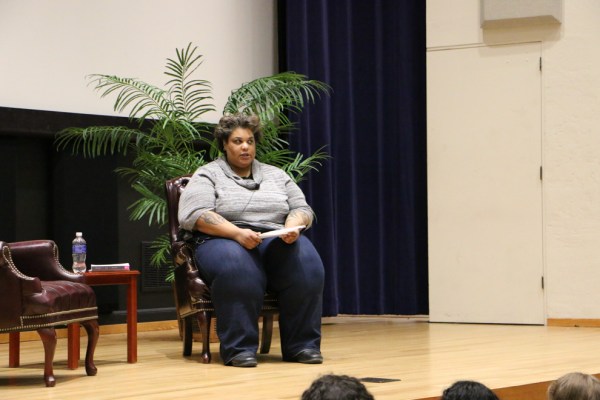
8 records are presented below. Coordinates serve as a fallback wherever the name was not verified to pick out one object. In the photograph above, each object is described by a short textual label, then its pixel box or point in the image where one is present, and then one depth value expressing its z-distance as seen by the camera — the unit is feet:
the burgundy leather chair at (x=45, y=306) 20.06
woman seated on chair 23.02
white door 34.78
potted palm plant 31.15
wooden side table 23.53
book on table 24.07
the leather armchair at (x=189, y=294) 23.80
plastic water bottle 24.93
